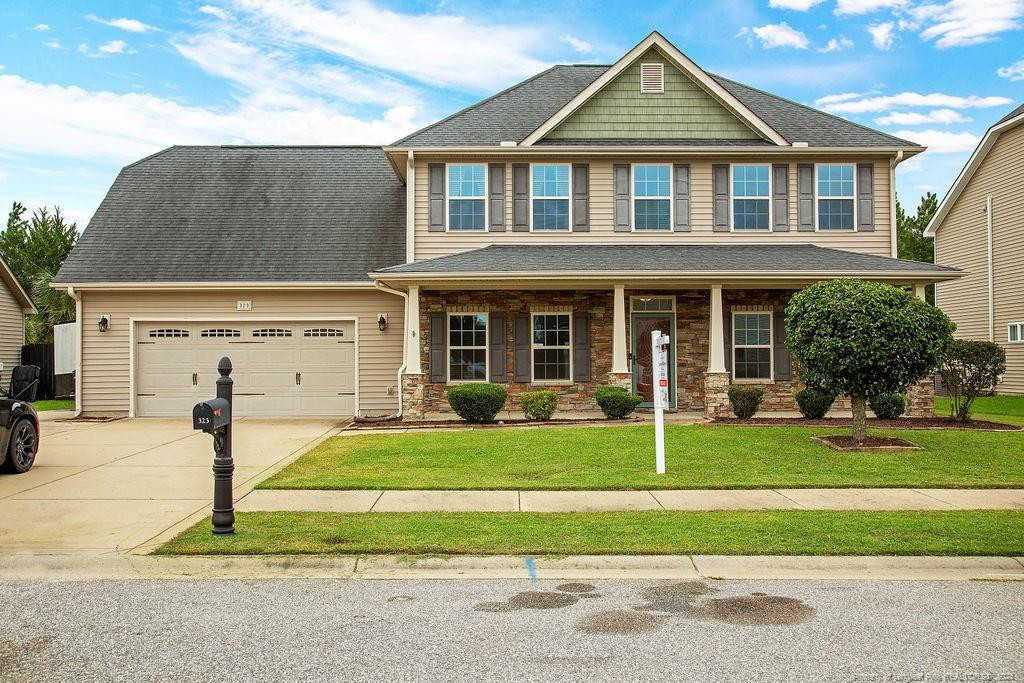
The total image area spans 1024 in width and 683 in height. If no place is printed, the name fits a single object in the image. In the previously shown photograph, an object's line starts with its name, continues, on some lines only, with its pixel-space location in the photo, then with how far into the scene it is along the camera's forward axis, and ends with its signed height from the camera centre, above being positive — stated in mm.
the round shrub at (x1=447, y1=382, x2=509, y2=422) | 15281 -1021
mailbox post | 6734 -886
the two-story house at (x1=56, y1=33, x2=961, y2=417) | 17750 +2097
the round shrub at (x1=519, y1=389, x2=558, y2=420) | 15539 -1107
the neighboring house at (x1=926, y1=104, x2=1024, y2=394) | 22828 +3233
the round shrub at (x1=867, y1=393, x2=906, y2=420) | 15547 -1198
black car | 10086 -1094
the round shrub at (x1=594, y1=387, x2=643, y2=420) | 15383 -1077
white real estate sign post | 9930 -507
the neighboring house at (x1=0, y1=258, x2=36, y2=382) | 26453 +1230
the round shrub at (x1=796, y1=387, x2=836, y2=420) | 15609 -1152
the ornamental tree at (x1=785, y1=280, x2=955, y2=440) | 11445 +99
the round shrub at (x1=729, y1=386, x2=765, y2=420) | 15680 -1086
